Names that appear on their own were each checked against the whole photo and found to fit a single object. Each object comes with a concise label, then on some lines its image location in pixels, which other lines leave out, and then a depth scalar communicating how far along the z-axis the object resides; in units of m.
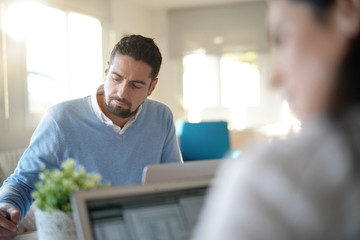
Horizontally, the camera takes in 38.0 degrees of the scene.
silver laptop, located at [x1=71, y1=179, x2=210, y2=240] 0.96
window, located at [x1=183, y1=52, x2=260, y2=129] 8.66
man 2.14
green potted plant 1.20
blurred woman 0.45
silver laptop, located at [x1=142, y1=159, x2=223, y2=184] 1.29
